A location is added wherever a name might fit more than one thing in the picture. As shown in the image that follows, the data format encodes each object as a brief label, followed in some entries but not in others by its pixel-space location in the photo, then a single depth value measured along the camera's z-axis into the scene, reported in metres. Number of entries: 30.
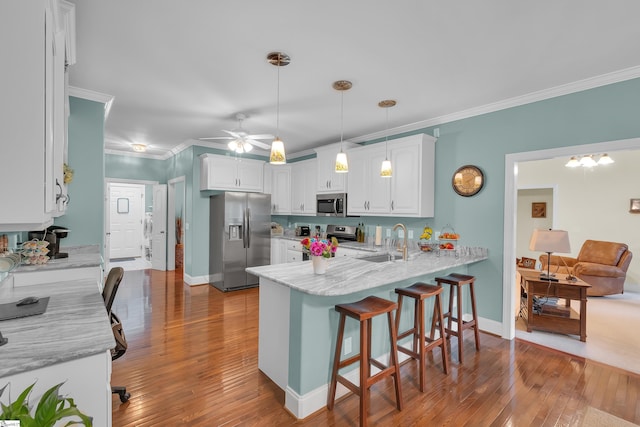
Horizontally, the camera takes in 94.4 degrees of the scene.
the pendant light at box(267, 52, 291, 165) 2.47
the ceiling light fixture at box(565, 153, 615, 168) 5.35
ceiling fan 3.61
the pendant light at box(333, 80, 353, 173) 2.96
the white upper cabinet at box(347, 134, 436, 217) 3.92
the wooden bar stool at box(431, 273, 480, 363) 2.89
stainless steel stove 5.22
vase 2.38
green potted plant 0.85
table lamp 3.56
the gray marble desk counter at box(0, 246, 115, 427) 1.12
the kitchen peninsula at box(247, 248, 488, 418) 2.08
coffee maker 2.76
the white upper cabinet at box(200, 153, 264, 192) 5.23
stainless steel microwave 4.96
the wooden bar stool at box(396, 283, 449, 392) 2.42
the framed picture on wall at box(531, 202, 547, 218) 6.82
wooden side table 3.29
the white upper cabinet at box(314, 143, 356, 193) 4.94
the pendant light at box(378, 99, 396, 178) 3.34
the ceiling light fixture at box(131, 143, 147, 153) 5.49
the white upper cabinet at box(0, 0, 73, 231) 1.09
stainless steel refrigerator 5.17
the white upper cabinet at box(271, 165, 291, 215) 6.17
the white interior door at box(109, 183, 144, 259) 8.45
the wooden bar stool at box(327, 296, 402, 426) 1.98
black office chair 1.94
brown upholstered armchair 4.96
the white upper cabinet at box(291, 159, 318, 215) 5.64
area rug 2.02
